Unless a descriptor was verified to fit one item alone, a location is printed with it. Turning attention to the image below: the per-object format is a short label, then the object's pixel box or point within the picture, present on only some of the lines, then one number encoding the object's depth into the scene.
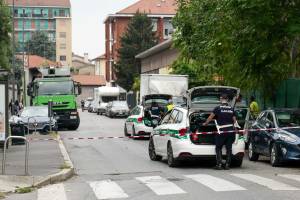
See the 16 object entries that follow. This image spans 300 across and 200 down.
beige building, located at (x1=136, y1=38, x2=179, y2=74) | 64.25
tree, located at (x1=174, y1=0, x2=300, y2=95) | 19.58
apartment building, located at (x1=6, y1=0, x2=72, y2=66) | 165.25
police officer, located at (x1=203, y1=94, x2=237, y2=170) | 16.25
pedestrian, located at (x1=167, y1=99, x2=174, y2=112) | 27.77
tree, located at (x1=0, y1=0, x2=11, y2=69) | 47.59
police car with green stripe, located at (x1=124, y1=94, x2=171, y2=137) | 29.20
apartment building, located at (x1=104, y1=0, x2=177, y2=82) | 103.81
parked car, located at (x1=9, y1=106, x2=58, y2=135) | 32.06
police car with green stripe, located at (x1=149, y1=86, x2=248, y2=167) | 16.47
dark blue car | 16.95
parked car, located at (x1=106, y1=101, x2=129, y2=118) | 61.00
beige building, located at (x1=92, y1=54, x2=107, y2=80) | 153.34
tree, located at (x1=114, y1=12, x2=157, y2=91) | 90.62
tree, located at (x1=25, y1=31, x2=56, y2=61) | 148.12
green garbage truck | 37.06
